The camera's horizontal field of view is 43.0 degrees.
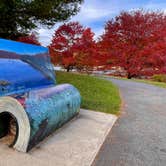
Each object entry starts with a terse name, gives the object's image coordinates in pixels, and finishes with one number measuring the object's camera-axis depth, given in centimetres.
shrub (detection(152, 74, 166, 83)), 1709
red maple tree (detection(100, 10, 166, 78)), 1653
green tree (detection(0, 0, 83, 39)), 693
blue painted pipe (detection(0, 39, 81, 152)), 262
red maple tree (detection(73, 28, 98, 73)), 1638
